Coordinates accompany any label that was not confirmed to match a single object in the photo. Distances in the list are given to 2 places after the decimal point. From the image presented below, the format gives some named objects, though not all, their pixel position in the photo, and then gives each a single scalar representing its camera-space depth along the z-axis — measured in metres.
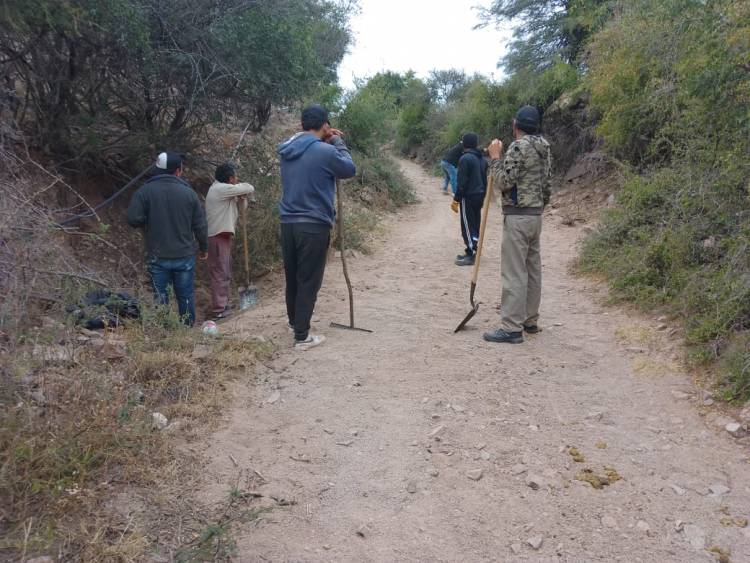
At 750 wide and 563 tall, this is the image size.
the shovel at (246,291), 7.17
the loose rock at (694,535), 2.73
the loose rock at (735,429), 3.60
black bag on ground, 4.68
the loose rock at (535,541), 2.72
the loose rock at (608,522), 2.86
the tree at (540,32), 14.80
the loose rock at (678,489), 3.10
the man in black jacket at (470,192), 7.98
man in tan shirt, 6.83
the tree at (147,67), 6.71
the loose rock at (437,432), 3.64
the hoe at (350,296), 5.39
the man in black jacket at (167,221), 5.57
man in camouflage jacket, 4.95
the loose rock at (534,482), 3.16
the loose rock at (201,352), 4.30
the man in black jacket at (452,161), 10.67
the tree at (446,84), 31.16
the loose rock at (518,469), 3.29
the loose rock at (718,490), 3.09
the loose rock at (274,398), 4.05
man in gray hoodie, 4.77
